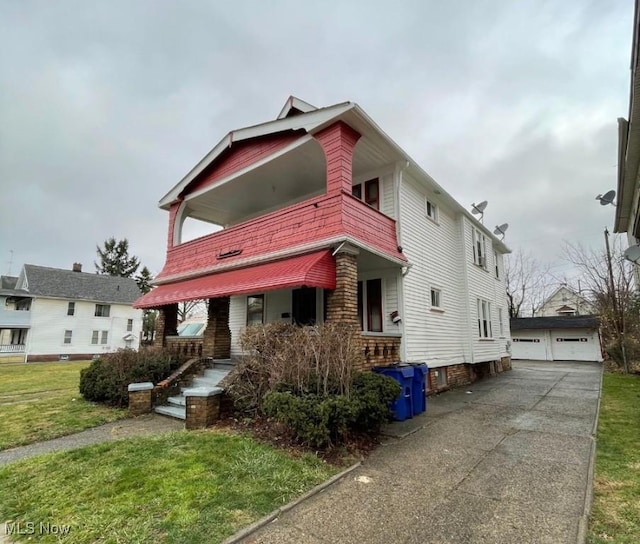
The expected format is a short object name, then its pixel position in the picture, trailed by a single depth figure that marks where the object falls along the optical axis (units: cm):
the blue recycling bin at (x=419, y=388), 834
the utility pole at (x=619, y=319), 1780
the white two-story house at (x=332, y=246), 841
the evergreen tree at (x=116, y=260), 5122
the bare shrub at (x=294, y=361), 608
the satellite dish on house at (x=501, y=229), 1972
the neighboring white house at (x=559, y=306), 4162
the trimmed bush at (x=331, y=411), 524
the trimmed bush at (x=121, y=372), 925
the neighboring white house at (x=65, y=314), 3172
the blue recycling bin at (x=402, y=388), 771
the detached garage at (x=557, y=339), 2561
